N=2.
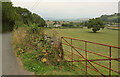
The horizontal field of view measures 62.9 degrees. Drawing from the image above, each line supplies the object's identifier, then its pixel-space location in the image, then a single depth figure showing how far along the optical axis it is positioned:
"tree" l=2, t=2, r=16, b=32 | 15.50
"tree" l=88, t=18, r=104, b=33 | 41.22
